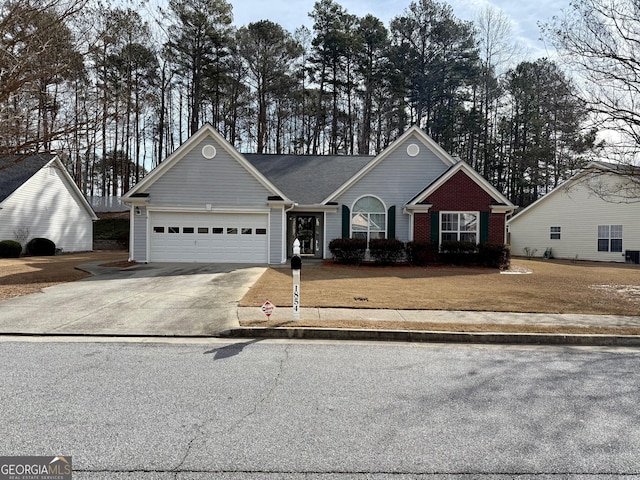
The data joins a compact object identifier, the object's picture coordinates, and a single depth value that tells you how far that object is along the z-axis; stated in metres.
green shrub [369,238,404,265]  17.52
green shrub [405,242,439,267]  17.50
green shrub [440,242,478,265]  17.30
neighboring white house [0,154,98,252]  22.88
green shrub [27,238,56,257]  23.58
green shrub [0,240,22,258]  21.25
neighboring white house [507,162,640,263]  22.91
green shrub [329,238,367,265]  17.42
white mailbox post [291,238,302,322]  7.03
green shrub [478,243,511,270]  16.81
